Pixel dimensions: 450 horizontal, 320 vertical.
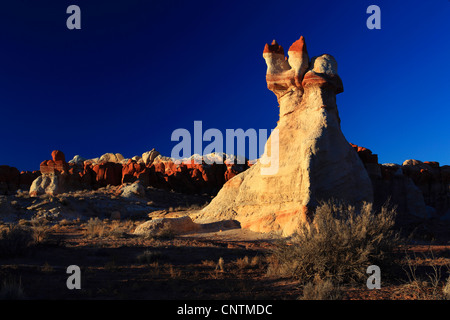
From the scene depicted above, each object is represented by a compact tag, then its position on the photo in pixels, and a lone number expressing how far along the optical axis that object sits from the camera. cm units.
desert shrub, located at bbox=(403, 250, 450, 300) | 449
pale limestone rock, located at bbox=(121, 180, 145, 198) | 3438
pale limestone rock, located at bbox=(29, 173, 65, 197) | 3565
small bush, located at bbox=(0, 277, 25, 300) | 428
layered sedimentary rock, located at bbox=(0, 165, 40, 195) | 5397
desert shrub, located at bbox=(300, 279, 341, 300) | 461
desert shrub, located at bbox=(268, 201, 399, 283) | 573
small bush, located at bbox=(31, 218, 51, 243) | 923
